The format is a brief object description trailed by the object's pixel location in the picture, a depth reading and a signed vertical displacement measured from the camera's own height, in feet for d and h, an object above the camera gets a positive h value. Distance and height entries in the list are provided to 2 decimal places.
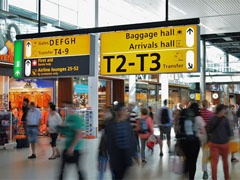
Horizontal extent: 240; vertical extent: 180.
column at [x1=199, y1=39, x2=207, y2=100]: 103.63 +4.75
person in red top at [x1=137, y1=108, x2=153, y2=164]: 37.81 -3.19
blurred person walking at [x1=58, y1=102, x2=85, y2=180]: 24.09 -2.59
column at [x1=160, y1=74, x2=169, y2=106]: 104.55 +3.02
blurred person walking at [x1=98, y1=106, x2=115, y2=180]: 26.35 -4.01
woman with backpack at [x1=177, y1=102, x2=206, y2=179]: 25.91 -2.57
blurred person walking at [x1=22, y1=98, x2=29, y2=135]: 47.57 -1.12
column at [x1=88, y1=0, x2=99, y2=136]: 66.44 +0.54
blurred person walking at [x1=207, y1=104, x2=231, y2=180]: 25.81 -2.30
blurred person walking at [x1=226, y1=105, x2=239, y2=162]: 38.98 -5.88
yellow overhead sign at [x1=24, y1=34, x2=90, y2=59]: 32.27 +4.20
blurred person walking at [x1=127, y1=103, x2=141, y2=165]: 39.85 -1.85
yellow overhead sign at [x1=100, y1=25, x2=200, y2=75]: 28.43 +3.42
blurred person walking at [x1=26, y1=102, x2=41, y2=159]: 40.93 -2.43
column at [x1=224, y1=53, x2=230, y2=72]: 142.82 +11.64
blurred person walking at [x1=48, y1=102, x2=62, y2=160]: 40.20 -2.50
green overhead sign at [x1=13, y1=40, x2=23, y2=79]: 34.88 +3.44
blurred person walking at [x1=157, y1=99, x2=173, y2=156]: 44.16 -2.43
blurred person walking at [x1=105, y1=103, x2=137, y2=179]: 19.97 -2.28
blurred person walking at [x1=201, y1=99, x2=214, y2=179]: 29.63 -2.91
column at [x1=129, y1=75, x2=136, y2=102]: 92.32 +2.23
